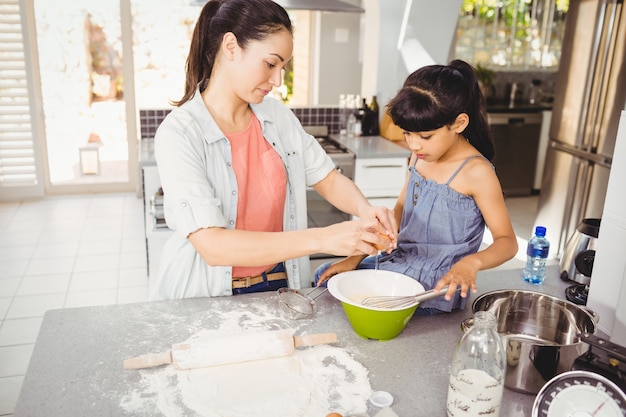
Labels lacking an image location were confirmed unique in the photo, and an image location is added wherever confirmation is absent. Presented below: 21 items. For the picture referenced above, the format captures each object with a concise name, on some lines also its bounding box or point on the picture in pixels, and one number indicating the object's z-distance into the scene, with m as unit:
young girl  1.51
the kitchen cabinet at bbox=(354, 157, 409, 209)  3.60
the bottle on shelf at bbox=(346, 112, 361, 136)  4.11
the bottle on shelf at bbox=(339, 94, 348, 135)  4.18
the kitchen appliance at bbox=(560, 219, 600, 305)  1.57
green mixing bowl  1.27
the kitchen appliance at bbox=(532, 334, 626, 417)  0.94
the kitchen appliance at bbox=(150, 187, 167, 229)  3.10
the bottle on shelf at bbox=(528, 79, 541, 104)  5.84
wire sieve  1.43
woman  1.36
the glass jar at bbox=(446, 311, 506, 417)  1.00
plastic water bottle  1.67
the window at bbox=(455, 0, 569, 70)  5.57
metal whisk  1.28
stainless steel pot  1.08
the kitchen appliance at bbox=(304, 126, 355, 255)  3.57
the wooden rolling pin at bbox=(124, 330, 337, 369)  1.19
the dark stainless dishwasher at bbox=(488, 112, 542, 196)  5.35
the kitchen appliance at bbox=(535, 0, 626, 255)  3.59
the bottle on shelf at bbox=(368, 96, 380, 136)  4.11
